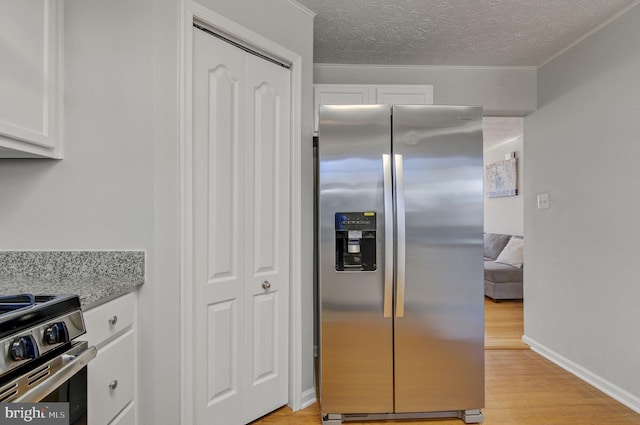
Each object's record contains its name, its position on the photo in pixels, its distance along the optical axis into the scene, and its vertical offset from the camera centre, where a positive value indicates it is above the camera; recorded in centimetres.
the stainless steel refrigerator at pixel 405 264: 194 -29
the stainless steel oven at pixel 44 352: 79 -35
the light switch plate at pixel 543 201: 299 +11
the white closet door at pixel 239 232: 171 -10
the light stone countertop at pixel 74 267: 141 -22
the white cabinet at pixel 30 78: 120 +51
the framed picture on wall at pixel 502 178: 560 +62
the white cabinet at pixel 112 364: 118 -56
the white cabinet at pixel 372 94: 261 +91
